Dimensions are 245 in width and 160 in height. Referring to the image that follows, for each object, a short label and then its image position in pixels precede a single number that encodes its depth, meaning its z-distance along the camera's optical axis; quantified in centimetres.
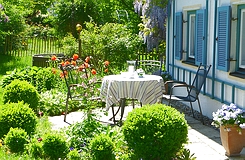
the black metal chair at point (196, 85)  762
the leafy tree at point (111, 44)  1242
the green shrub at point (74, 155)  505
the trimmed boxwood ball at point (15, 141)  556
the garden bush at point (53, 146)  515
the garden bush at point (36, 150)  530
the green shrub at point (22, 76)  1049
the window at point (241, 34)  676
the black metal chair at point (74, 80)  792
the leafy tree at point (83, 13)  1928
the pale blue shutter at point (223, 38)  691
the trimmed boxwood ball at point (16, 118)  603
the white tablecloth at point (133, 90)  694
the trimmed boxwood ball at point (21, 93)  796
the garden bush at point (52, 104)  859
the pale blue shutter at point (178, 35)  949
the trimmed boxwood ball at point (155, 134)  487
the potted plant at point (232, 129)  547
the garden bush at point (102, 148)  496
